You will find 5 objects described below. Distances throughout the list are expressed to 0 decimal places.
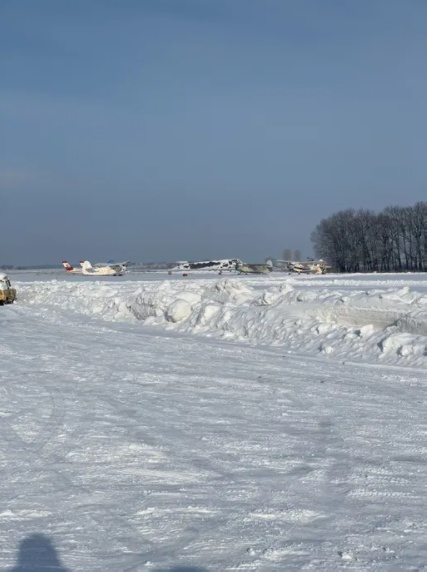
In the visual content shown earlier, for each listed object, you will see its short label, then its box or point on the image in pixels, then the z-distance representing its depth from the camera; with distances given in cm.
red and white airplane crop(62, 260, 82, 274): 9119
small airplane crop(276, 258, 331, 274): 9060
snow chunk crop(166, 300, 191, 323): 2442
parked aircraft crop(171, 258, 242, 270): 10362
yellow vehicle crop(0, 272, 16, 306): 3656
